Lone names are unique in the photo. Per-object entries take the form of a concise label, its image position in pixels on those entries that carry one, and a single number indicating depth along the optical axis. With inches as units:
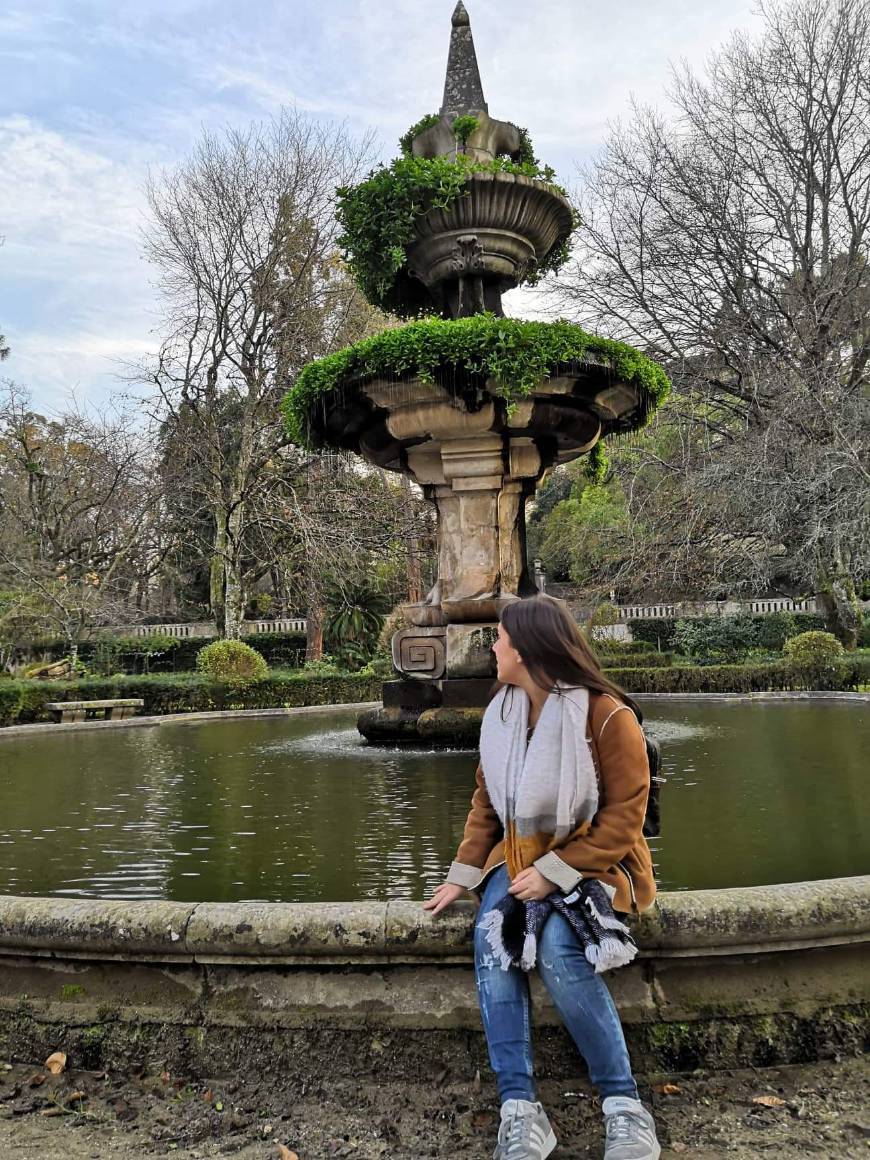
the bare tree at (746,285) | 825.5
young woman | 85.6
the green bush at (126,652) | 1064.2
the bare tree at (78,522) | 965.2
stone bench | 570.6
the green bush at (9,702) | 554.6
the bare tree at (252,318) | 957.8
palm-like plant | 1160.2
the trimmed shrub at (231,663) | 662.5
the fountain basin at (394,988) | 96.3
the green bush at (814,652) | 606.9
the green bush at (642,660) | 1029.8
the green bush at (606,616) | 1184.2
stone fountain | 311.3
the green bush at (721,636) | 1152.8
